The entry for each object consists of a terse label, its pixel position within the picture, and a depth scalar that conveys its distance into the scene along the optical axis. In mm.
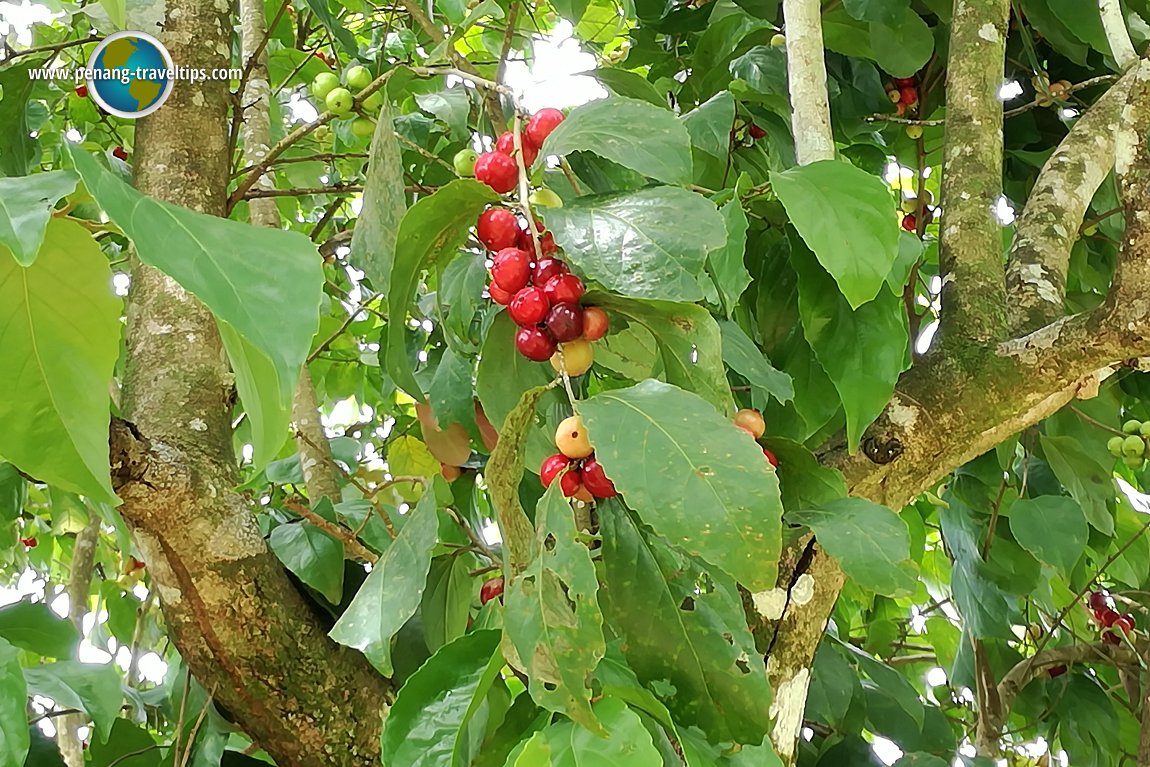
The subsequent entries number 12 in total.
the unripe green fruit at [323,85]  1026
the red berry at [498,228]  523
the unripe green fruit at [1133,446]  1283
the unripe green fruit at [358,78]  1026
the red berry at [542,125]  571
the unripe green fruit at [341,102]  920
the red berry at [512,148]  548
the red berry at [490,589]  854
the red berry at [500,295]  508
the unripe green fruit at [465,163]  807
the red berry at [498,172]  537
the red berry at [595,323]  500
